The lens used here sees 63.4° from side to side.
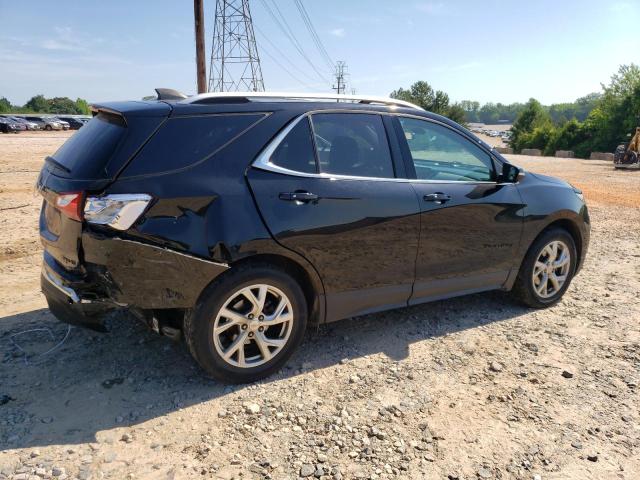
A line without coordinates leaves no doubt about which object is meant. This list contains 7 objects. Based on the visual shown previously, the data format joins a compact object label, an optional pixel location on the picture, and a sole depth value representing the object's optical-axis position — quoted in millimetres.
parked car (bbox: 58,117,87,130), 65938
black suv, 3025
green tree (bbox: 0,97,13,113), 88212
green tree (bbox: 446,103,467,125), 85750
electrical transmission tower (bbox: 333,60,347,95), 84419
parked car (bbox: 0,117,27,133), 48250
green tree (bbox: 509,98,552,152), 78000
